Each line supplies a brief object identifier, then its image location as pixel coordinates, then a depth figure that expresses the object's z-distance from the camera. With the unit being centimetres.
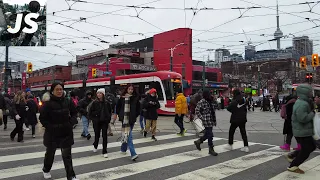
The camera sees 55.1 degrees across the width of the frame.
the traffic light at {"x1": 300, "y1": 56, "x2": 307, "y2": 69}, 2783
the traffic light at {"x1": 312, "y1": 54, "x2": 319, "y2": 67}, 2673
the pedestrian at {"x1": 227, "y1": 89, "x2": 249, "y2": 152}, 798
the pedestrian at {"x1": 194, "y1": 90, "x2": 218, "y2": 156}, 772
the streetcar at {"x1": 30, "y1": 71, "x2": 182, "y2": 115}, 2036
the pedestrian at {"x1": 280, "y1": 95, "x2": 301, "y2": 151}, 783
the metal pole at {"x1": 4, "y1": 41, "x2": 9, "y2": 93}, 2267
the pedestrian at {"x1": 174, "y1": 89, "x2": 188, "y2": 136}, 1113
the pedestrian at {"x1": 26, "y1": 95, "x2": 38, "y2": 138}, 1049
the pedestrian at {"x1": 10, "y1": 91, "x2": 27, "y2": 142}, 974
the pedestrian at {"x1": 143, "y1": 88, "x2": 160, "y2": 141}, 1009
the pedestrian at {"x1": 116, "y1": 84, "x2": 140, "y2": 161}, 713
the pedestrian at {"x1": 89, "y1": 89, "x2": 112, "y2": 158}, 746
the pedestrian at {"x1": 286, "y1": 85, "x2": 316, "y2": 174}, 563
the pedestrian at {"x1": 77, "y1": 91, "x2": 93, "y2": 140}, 852
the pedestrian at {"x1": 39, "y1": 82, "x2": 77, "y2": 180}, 513
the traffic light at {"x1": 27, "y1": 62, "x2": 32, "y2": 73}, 3294
